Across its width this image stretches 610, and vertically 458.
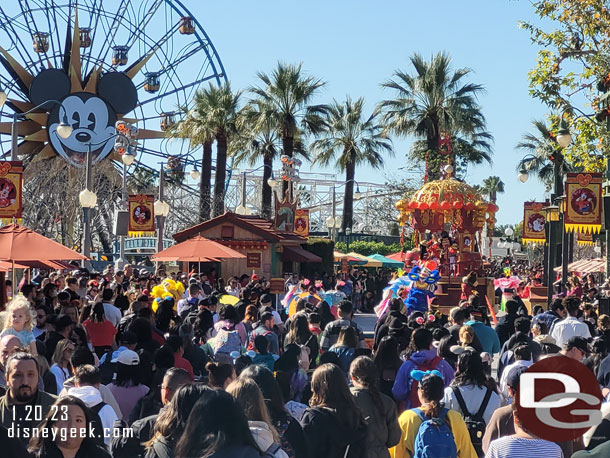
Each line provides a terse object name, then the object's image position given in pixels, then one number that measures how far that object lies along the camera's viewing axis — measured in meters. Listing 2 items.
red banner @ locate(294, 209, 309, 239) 44.06
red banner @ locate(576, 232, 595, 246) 28.77
